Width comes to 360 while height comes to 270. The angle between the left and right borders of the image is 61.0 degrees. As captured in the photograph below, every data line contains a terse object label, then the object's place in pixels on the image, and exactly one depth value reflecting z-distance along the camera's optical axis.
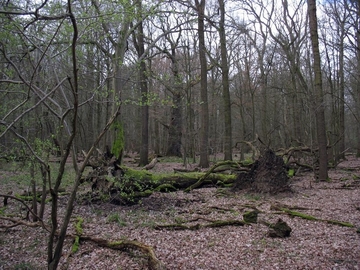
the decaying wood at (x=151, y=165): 11.54
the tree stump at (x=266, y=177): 9.41
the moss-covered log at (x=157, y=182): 8.16
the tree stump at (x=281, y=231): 5.55
